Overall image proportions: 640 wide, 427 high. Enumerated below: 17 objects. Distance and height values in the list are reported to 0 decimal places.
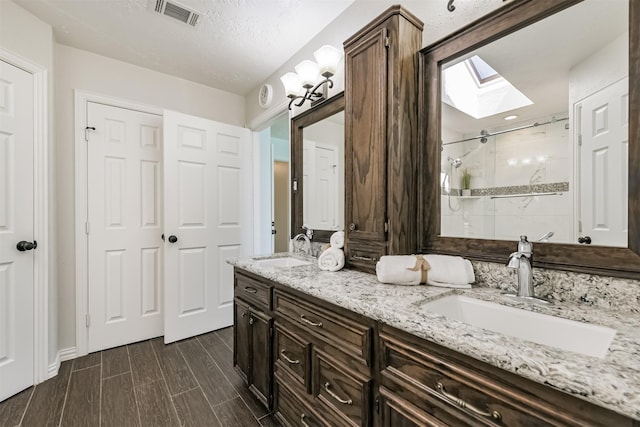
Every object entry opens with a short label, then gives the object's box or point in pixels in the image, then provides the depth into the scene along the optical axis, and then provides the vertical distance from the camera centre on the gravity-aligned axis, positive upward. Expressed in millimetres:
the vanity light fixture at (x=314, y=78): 1784 +917
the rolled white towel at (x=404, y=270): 1134 -233
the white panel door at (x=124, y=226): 2367 -122
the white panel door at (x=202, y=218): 2498 -54
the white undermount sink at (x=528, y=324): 733 -335
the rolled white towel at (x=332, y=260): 1500 -256
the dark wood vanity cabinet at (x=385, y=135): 1304 +366
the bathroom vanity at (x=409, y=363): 532 -386
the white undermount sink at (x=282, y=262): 1907 -341
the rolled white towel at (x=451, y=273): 1116 -240
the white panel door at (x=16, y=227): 1726 -98
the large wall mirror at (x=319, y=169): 1875 +307
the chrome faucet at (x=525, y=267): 954 -184
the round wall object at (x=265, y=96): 2650 +1101
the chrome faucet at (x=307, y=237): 2096 -183
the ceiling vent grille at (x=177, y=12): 1775 +1288
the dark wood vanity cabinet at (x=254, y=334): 1505 -701
